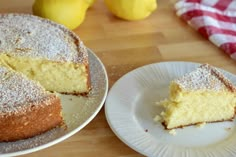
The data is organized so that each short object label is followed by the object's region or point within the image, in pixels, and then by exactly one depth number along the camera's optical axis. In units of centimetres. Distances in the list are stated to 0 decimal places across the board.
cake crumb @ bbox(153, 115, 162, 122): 120
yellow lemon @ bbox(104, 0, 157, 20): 161
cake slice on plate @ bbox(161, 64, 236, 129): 116
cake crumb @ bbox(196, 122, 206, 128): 119
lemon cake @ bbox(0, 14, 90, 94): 127
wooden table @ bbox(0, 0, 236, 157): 148
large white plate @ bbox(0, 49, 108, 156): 105
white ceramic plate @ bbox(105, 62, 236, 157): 109
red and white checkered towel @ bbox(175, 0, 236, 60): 158
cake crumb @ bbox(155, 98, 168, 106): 125
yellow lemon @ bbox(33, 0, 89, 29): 151
